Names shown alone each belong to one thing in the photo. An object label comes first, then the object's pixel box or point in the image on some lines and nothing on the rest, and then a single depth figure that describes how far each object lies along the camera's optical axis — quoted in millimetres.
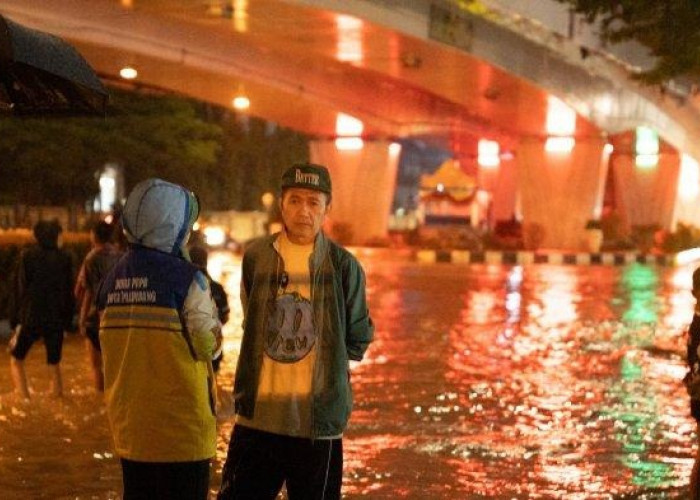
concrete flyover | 23641
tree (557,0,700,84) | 12078
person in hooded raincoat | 4363
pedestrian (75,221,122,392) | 9984
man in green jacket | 4836
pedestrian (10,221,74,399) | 10086
